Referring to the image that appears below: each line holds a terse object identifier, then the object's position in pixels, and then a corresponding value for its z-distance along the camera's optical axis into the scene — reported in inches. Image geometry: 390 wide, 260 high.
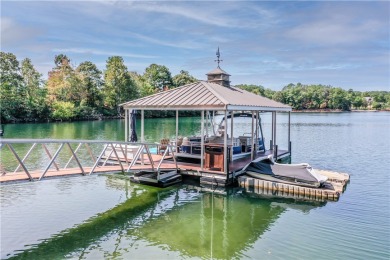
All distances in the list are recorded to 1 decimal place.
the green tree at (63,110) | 1953.7
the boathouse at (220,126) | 477.1
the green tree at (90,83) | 2224.3
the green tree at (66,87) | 2150.6
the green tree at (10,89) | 1771.7
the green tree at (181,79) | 3065.2
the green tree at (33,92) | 1882.4
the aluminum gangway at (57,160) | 305.3
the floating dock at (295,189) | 432.8
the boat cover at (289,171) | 454.6
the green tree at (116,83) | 2341.3
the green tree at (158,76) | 2908.5
